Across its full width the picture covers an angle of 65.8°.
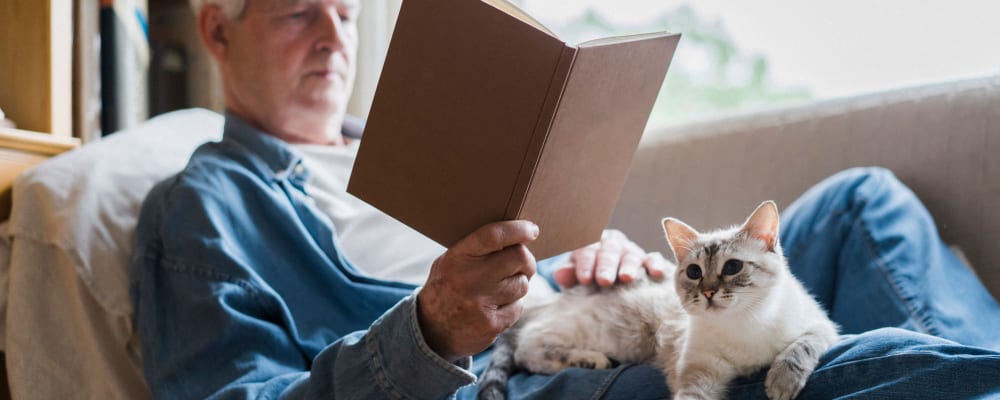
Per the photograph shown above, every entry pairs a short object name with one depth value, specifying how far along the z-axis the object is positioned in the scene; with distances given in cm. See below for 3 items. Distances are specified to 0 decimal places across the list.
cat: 106
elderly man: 97
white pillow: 139
